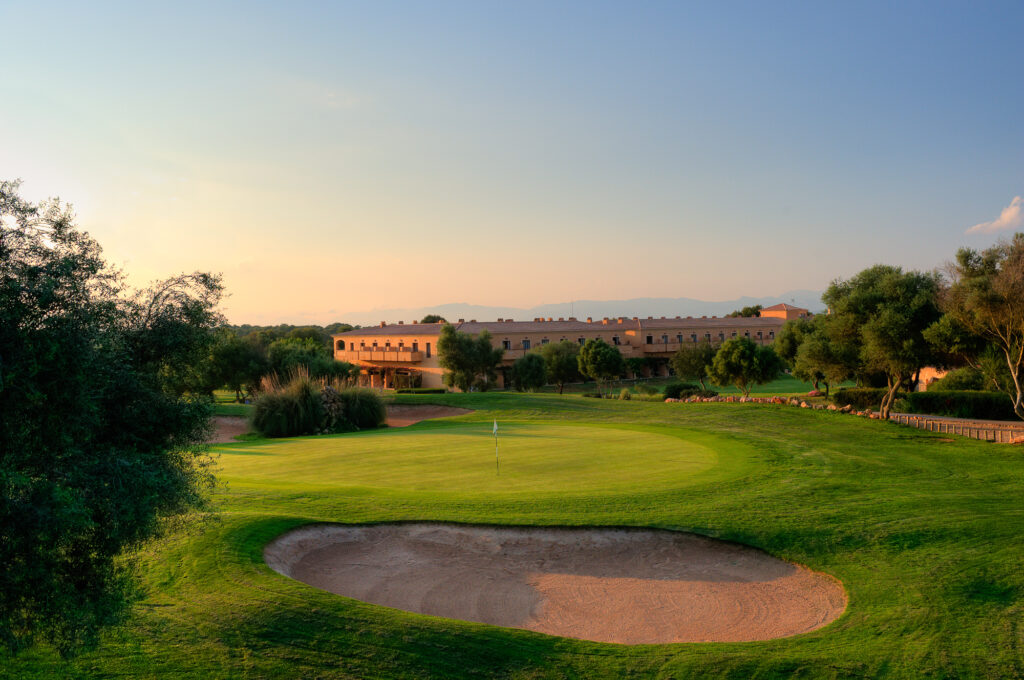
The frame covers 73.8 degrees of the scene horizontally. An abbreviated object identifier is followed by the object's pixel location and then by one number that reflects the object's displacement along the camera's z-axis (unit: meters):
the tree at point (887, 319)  25.97
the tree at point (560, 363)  63.41
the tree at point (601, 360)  54.17
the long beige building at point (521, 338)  78.75
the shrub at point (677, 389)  50.67
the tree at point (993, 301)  21.67
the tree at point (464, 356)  60.88
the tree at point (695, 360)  56.47
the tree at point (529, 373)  60.92
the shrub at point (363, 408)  33.75
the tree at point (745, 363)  45.84
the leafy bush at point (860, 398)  40.41
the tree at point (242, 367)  53.06
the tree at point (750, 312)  123.94
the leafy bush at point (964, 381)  39.88
